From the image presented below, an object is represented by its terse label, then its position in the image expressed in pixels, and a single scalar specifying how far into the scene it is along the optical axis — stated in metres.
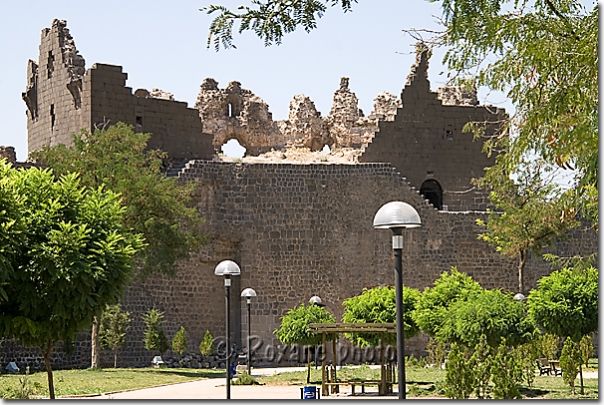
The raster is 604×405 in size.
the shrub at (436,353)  26.45
